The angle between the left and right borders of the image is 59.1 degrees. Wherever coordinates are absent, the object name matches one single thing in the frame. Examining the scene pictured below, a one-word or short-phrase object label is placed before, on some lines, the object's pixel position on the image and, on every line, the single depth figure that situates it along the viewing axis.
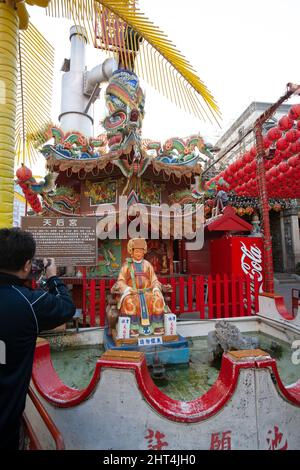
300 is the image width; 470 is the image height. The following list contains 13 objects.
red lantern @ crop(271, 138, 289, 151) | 7.40
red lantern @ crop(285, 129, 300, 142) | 7.11
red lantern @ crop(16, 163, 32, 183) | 7.70
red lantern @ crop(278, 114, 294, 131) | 6.63
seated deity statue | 4.71
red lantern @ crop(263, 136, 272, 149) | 7.52
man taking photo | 1.50
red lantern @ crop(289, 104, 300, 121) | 6.25
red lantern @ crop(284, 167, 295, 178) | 8.73
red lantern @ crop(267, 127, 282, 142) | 7.16
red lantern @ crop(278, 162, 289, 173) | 8.71
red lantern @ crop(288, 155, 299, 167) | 8.20
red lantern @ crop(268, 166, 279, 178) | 9.14
